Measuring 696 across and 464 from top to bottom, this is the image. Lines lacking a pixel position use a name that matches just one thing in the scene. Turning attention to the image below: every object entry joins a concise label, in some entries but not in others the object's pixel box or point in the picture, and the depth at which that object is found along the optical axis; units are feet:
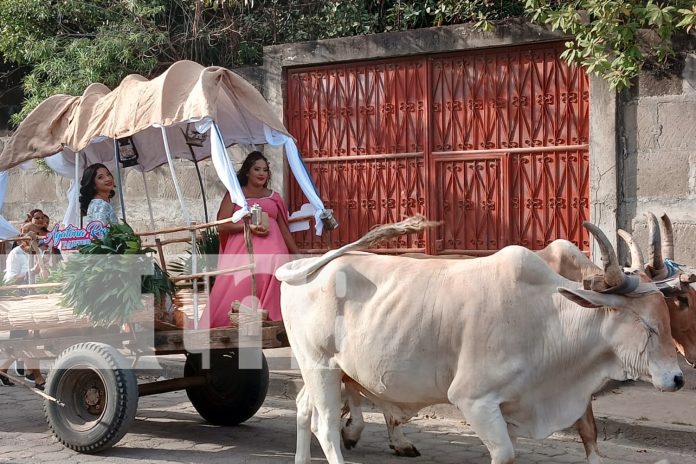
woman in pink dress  21.67
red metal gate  29.73
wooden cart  20.56
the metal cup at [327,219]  23.20
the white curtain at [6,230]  25.57
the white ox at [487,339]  16.05
